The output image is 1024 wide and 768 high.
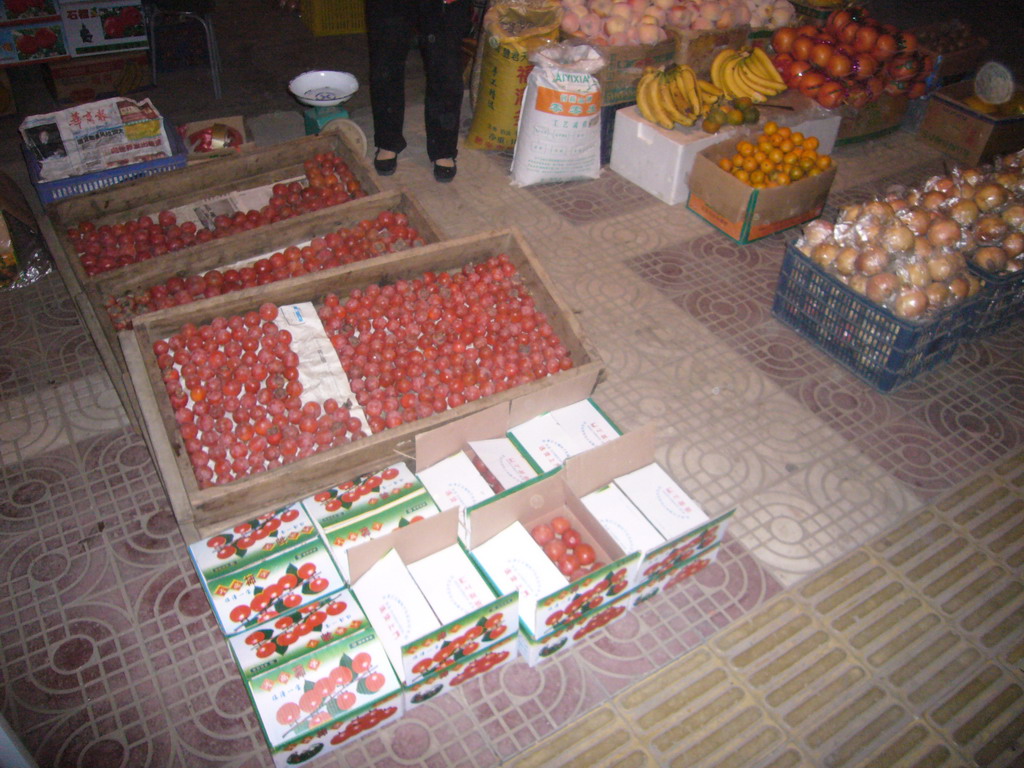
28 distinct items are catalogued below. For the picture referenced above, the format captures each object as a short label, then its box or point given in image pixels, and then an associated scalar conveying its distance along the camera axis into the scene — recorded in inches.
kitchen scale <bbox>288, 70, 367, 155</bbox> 161.3
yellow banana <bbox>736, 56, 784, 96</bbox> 179.5
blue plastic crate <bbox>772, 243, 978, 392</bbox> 117.4
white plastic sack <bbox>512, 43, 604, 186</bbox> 155.8
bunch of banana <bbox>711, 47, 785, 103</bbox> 179.5
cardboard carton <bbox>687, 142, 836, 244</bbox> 150.3
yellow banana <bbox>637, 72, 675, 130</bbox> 165.9
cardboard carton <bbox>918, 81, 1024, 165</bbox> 183.2
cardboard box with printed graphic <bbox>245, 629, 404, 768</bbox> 70.5
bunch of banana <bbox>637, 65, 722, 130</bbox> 166.9
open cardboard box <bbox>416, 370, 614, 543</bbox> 91.7
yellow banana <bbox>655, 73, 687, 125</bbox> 166.9
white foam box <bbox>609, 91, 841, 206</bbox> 163.3
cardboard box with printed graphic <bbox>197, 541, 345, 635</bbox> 77.4
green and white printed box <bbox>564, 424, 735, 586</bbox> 85.0
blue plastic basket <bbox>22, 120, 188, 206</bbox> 132.3
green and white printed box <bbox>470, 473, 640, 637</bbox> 78.0
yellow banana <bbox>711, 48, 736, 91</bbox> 181.2
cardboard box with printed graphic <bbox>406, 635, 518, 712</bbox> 77.8
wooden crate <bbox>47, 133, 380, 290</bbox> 124.3
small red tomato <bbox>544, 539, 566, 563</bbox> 85.8
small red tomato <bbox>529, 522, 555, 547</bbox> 88.0
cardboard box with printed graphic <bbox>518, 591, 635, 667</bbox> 82.1
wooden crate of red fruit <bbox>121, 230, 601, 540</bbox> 90.3
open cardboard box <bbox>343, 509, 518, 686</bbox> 71.6
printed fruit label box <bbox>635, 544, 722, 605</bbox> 88.7
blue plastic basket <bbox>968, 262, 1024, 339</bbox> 122.0
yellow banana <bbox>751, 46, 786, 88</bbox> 182.5
